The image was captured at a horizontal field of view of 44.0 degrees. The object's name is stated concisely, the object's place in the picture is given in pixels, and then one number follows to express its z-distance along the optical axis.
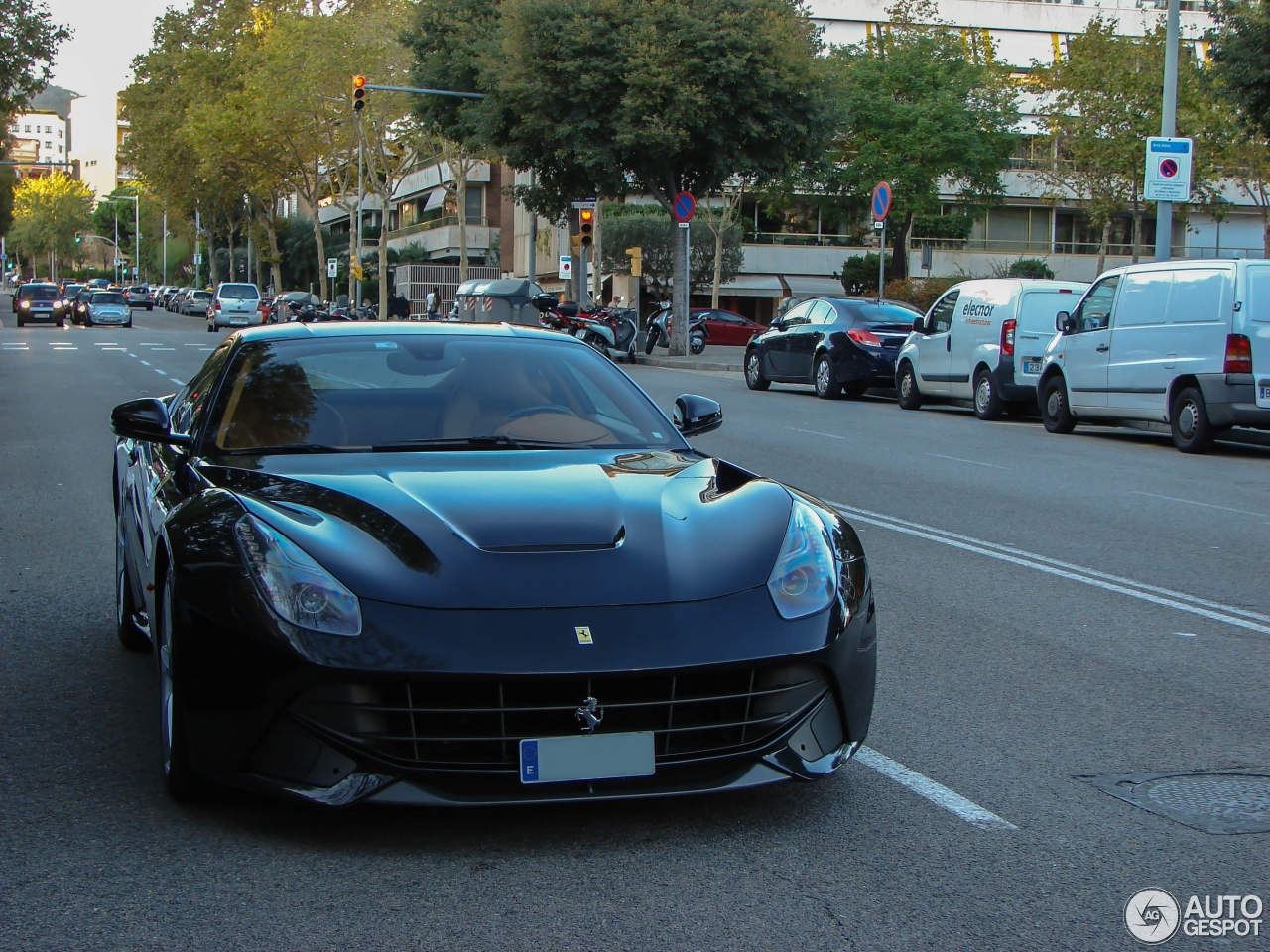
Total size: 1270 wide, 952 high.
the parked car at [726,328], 54.81
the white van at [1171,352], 15.68
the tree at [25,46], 36.91
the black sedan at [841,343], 23.98
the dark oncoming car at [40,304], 59.25
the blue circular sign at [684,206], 35.59
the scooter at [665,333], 38.69
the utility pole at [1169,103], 22.45
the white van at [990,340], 20.11
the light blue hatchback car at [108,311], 61.56
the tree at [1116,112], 56.91
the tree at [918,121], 59.31
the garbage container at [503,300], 35.69
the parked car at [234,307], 61.28
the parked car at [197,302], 86.31
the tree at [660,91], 34.28
